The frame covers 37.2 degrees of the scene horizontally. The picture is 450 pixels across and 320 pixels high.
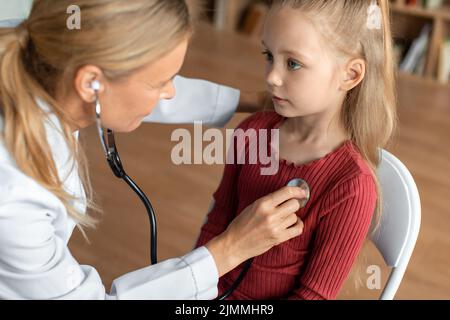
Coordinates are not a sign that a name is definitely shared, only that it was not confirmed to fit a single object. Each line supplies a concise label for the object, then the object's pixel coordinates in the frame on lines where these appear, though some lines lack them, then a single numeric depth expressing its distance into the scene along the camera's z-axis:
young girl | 1.23
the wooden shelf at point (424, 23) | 3.71
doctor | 1.01
